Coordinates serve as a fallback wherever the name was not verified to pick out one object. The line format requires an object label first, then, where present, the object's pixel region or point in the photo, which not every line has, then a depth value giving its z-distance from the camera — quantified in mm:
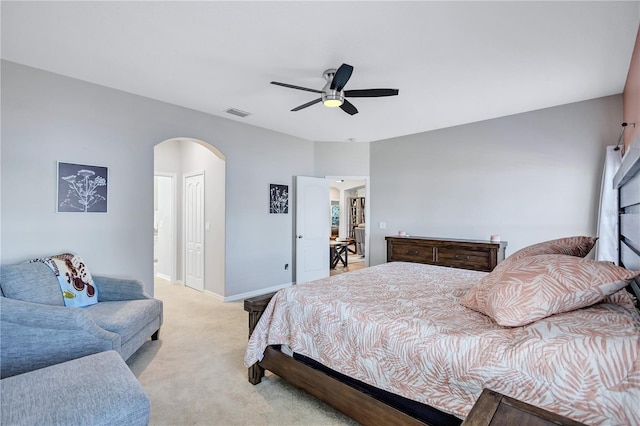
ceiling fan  2585
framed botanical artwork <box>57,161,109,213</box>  2971
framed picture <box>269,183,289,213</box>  5027
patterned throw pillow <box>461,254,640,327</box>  1316
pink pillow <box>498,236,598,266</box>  1788
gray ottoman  1238
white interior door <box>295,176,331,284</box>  5379
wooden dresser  3838
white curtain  3158
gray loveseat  2031
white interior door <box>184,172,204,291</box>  4965
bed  1102
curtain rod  3210
